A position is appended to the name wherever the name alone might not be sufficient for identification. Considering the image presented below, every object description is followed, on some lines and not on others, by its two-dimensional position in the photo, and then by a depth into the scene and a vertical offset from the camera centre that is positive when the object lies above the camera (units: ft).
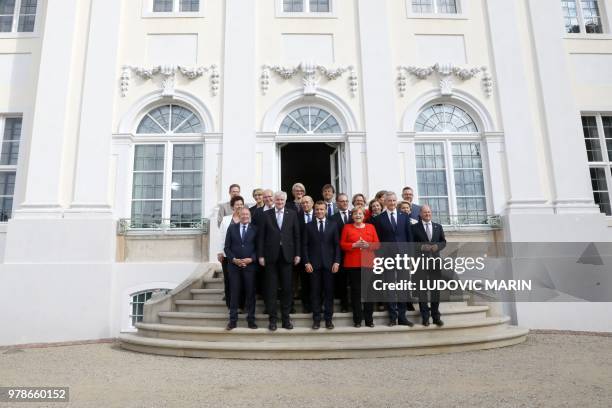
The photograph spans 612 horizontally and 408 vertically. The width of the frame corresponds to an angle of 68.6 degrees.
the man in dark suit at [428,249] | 21.36 +1.86
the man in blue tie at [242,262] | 20.83 +1.41
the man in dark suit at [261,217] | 21.56 +3.57
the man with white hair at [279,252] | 20.79 +1.86
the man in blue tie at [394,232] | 21.27 +2.75
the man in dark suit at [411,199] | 25.04 +4.94
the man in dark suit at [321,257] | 20.74 +1.55
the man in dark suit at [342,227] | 22.09 +3.06
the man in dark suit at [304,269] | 21.77 +1.16
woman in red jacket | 20.85 +1.70
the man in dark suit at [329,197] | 23.00 +4.75
